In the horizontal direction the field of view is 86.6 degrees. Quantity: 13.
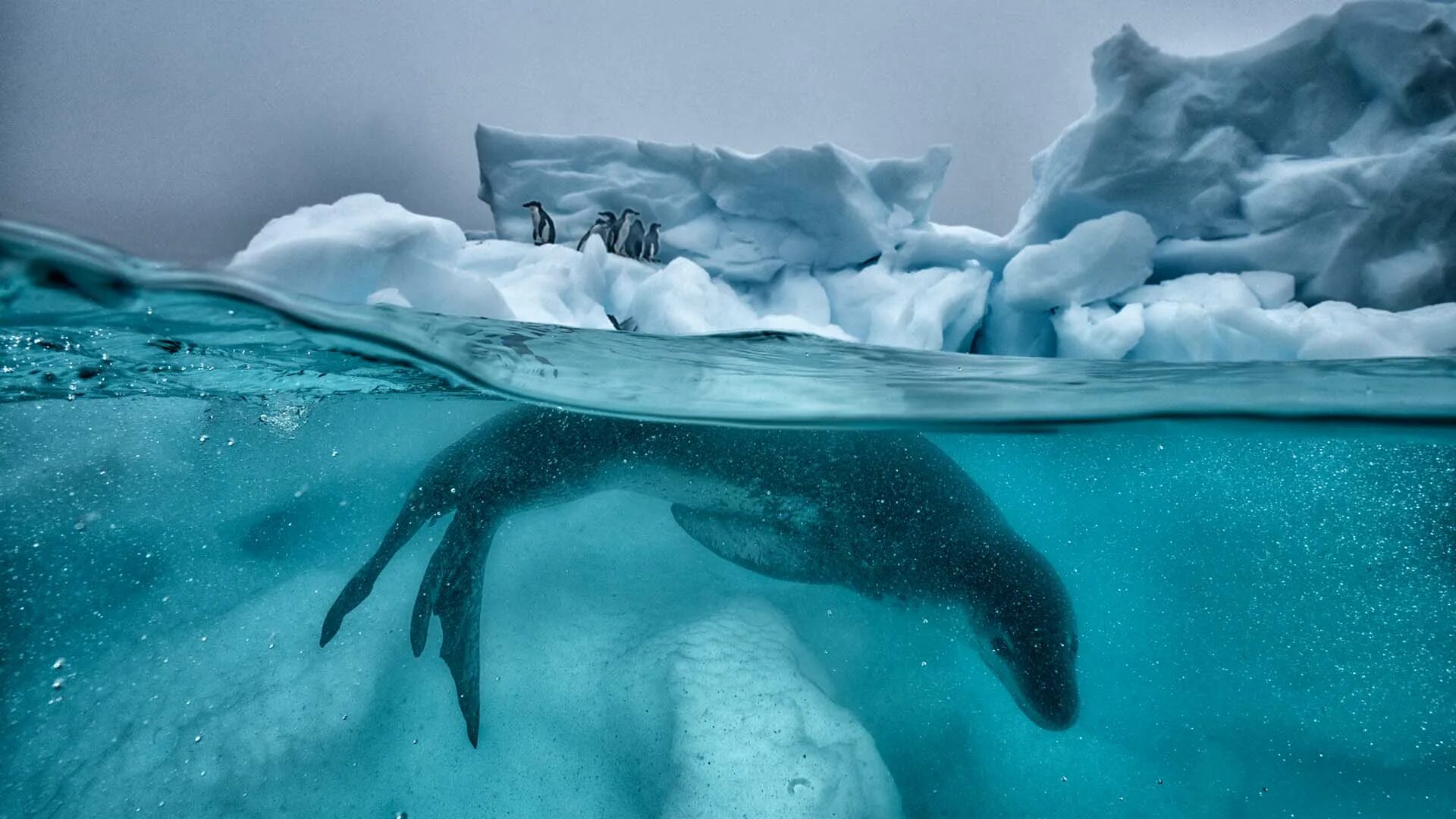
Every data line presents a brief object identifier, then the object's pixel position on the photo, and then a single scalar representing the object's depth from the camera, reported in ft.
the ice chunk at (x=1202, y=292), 21.36
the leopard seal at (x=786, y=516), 12.42
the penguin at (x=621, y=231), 26.43
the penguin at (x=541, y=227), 27.45
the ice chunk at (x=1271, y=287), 21.79
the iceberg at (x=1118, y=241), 19.29
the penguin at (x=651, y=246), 27.50
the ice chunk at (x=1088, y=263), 22.65
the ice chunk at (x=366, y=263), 17.63
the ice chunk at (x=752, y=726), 10.97
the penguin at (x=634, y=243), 26.71
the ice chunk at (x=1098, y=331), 19.98
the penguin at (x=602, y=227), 25.84
